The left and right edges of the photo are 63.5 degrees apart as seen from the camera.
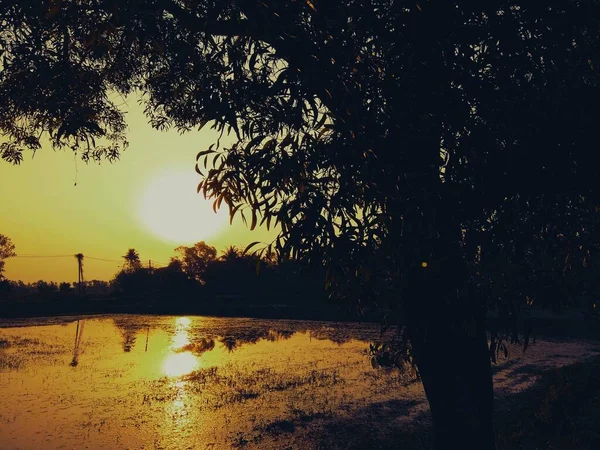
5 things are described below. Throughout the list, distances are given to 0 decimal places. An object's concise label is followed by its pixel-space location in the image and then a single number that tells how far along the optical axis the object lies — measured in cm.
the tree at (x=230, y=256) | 7559
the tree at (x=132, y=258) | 11235
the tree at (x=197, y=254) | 11494
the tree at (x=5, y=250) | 11593
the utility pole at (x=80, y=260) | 9831
